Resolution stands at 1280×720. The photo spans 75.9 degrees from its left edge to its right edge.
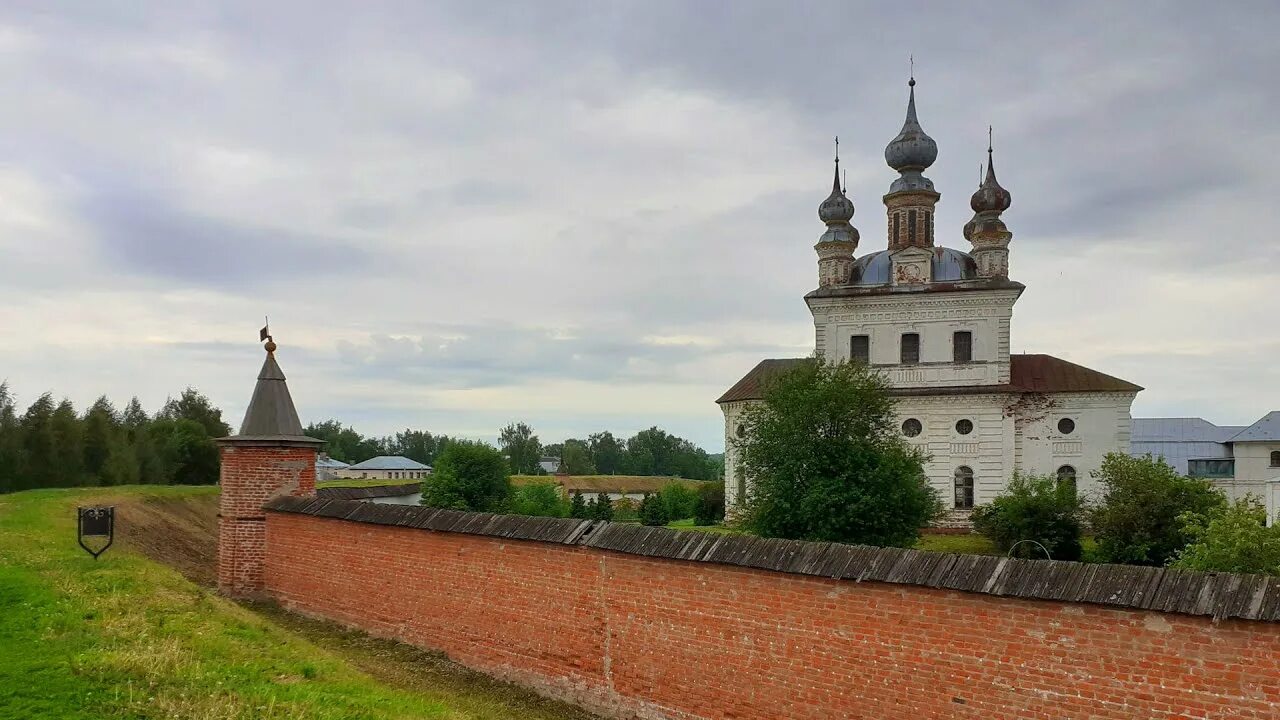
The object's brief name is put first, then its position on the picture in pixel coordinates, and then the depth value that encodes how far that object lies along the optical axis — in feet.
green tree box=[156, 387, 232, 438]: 157.64
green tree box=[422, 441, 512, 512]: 98.99
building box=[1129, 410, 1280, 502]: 131.23
